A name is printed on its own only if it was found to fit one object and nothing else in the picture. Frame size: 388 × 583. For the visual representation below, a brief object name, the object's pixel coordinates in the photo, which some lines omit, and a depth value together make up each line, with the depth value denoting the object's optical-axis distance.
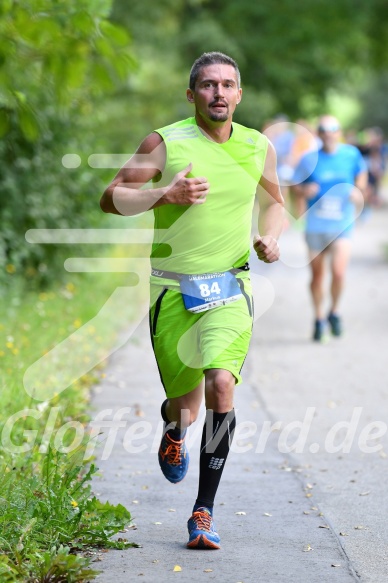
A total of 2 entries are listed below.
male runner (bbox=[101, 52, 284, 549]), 10.59
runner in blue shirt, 24.47
